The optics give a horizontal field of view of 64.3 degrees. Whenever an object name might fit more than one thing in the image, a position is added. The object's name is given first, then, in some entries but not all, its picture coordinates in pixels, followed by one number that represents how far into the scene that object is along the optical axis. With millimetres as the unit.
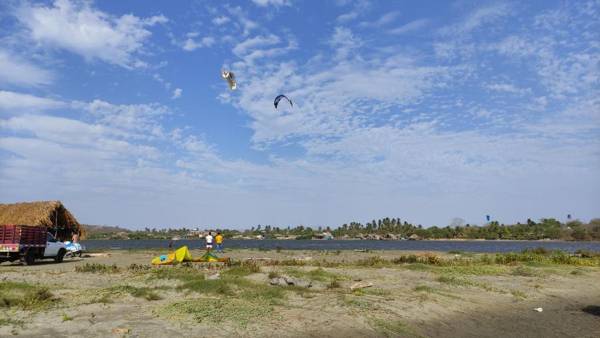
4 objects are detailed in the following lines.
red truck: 29391
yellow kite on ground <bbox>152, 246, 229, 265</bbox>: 28297
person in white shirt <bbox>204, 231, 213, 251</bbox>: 36844
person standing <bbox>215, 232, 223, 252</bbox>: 38938
